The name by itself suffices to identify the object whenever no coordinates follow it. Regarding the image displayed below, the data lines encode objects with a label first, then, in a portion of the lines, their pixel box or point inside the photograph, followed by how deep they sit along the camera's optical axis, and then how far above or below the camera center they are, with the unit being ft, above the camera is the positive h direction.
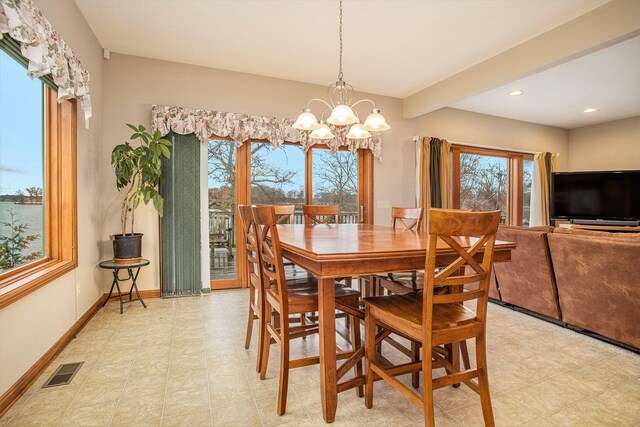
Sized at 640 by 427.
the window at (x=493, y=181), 18.44 +1.96
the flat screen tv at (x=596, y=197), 18.03 +0.89
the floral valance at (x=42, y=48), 5.19 +3.27
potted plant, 10.30 +1.42
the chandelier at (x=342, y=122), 7.52 +2.30
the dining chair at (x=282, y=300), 5.34 -1.54
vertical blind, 12.22 -0.05
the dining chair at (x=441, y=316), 4.17 -1.55
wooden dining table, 4.64 -0.74
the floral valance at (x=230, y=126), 12.00 +3.56
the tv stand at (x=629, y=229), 9.75 -0.53
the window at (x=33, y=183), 6.31 +0.83
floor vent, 6.31 -3.20
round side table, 9.97 -1.78
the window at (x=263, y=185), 13.48 +1.37
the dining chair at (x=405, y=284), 6.10 -1.61
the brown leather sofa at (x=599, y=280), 7.27 -1.65
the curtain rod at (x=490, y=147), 16.53 +3.88
